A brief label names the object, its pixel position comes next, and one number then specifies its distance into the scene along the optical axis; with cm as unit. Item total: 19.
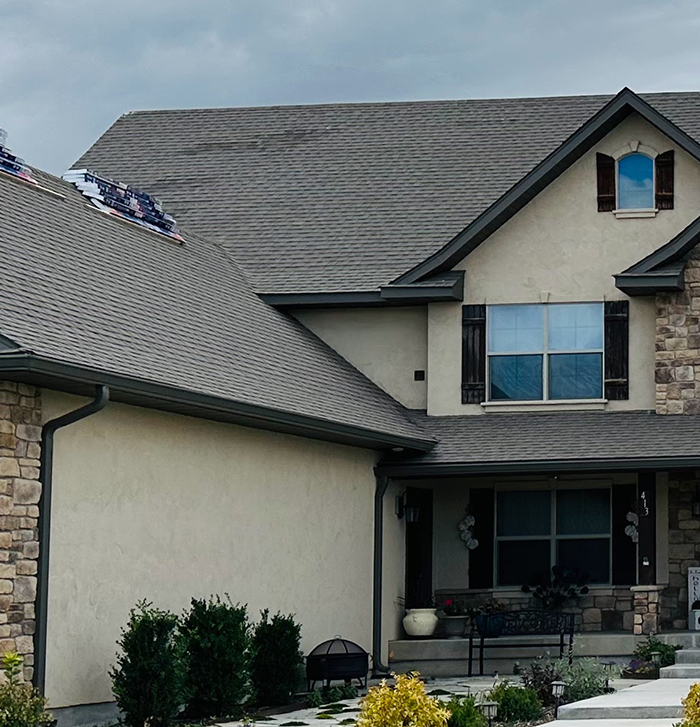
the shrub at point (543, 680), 1567
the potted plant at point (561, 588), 2142
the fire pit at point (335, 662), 1798
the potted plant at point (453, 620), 2147
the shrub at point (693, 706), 1048
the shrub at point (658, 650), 1911
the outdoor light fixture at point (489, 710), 1334
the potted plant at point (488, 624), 2047
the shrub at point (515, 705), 1429
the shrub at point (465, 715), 1237
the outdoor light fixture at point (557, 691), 1469
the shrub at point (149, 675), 1446
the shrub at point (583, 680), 1595
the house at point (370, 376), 1524
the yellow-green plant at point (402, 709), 1071
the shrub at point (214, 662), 1570
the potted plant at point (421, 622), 2133
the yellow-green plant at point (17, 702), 1248
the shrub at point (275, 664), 1730
